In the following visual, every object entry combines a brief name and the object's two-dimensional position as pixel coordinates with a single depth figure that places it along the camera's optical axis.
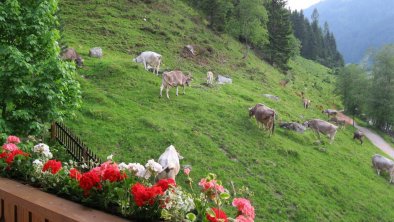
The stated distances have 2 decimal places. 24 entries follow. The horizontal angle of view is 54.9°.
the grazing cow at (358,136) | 41.41
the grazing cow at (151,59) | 35.06
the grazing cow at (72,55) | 31.06
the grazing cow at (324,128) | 33.97
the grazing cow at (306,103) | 48.00
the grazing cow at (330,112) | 49.85
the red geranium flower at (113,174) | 4.85
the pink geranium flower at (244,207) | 4.22
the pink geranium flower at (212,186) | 4.46
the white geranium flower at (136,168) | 5.45
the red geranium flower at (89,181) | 4.75
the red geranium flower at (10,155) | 5.93
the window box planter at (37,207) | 4.35
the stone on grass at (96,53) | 35.69
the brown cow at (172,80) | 28.69
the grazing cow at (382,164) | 30.41
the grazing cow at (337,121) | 46.95
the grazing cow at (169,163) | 16.94
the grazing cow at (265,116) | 27.50
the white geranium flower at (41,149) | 6.92
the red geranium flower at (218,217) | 3.87
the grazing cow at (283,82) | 56.51
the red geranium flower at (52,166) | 5.44
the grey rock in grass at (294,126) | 31.91
